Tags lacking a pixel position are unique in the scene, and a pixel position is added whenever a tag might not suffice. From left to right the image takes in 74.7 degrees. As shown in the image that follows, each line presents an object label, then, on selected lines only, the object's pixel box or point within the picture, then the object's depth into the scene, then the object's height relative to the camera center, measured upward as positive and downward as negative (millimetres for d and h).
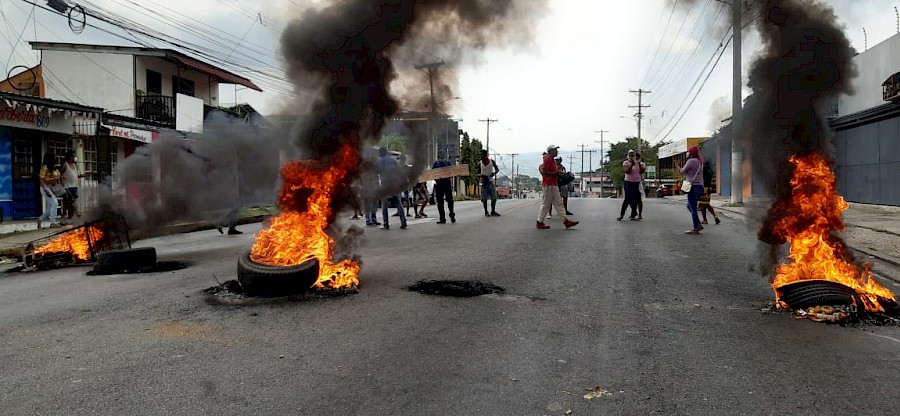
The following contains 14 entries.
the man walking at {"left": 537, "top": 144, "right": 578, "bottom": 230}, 12188 +87
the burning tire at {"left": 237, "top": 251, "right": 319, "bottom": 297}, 5488 -768
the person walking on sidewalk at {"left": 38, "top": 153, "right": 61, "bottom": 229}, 13516 +390
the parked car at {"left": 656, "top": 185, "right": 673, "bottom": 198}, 42819 +65
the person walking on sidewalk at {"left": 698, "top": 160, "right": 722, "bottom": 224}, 12633 +9
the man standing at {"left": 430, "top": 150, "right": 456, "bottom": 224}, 13547 +106
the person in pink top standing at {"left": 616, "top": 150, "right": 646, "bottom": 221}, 13570 +331
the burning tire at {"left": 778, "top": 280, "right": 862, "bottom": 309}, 4785 -858
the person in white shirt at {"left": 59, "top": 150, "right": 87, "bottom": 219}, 14062 +383
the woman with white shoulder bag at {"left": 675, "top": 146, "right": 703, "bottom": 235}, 11656 +350
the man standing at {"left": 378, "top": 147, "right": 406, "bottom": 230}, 11488 +545
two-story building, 18594 +4234
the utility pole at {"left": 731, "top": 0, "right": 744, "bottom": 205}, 6621 +644
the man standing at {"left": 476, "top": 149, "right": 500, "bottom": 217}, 15344 +495
